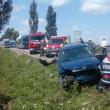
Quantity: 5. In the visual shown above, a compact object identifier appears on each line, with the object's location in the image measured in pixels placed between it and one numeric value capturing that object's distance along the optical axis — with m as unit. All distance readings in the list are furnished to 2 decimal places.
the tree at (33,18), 32.22
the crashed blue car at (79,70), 5.48
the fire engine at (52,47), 13.59
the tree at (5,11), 14.46
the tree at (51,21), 31.02
